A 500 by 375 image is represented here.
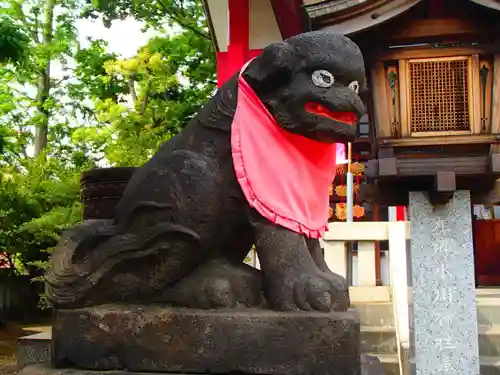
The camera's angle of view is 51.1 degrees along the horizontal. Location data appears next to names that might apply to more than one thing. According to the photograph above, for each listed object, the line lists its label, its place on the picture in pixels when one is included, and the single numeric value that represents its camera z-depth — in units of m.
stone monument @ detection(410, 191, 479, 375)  3.85
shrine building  3.49
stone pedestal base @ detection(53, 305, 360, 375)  1.68
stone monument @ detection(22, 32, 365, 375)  1.75
